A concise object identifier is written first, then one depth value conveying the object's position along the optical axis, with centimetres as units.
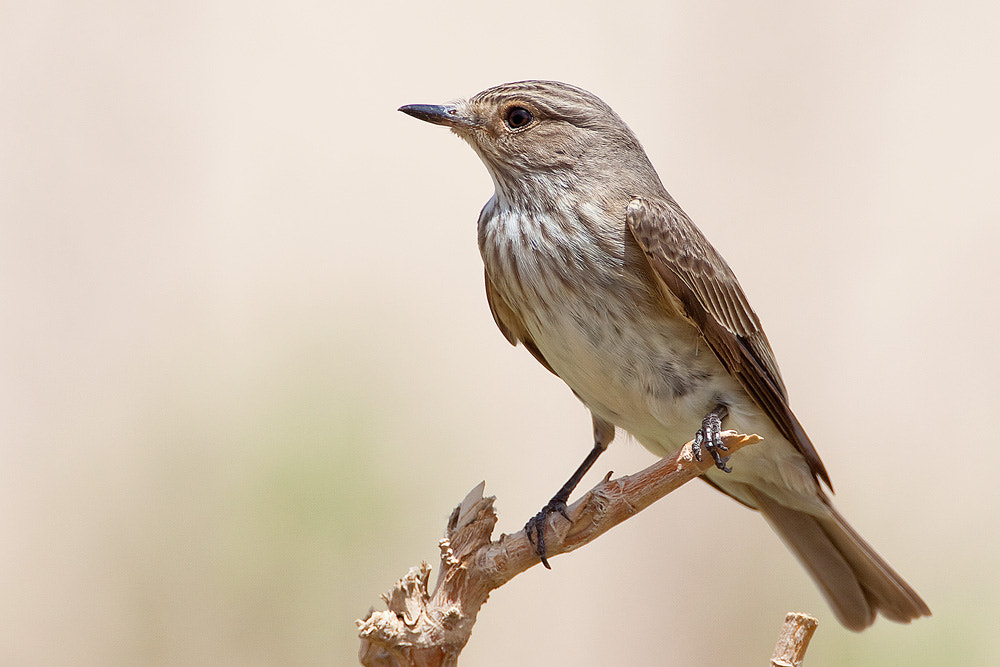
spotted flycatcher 552
